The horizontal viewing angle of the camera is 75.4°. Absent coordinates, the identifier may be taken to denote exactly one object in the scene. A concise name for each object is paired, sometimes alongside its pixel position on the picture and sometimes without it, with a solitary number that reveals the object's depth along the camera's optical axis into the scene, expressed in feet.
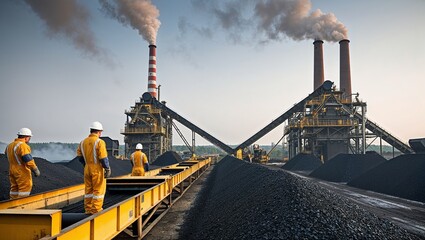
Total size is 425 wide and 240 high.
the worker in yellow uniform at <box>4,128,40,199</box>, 14.69
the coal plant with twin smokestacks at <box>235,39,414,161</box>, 88.12
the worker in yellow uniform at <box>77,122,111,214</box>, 12.03
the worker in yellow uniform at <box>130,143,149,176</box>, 23.20
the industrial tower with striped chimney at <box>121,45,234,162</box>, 94.94
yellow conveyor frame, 7.69
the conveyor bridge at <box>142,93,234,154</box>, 98.53
